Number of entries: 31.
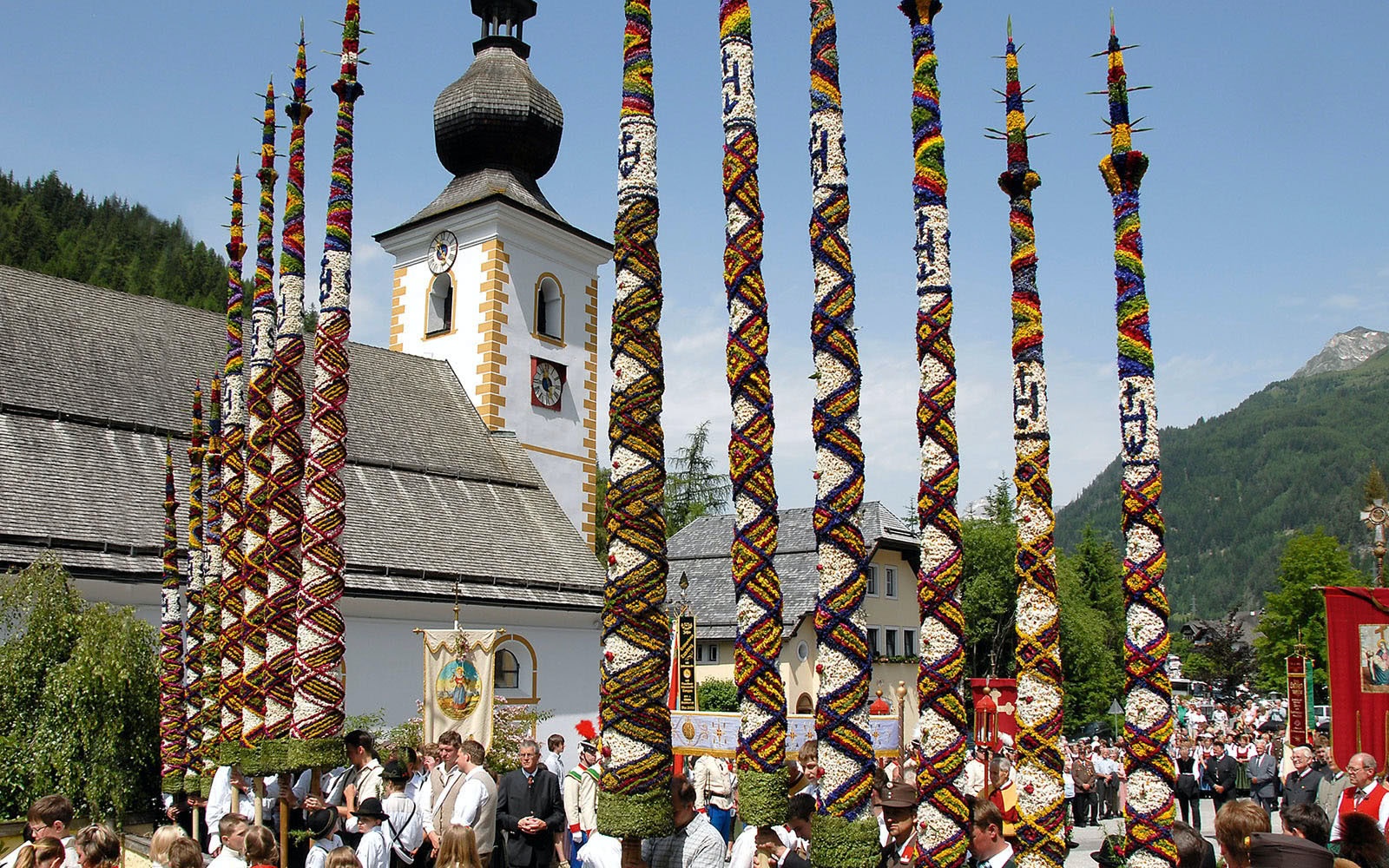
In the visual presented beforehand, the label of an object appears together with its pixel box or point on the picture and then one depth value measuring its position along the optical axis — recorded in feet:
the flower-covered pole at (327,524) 34.27
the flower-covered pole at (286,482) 34.45
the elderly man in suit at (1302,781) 43.50
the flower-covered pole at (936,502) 27.25
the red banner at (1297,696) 86.21
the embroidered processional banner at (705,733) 56.18
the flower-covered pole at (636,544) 25.48
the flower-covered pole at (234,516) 38.70
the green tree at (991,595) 173.58
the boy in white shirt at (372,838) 27.40
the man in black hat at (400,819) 30.60
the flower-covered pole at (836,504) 26.14
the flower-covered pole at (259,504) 36.19
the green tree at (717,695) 121.90
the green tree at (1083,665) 173.47
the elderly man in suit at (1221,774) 61.62
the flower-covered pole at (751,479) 27.58
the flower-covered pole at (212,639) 42.01
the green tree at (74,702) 51.29
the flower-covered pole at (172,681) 46.03
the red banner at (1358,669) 53.62
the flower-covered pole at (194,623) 43.62
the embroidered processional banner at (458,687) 53.06
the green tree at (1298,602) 220.02
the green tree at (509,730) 63.82
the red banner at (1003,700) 52.37
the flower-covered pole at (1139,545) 28.73
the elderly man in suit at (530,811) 34.04
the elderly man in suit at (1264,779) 61.87
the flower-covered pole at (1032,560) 30.89
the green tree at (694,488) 218.59
